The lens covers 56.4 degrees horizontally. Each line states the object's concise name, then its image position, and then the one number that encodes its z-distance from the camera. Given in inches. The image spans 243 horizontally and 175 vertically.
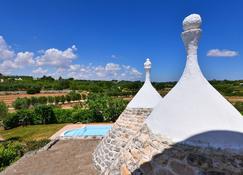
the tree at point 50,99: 2024.6
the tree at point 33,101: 1808.6
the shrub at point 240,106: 1065.2
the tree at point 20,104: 1688.0
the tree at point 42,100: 1889.8
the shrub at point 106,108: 1208.8
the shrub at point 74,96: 2225.1
